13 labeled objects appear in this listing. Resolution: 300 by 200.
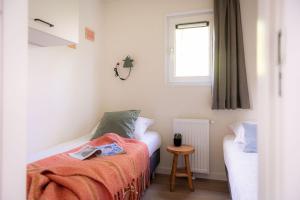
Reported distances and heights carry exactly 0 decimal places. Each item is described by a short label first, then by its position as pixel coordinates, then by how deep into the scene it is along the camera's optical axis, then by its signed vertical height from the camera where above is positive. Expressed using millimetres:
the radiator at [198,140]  2688 -516
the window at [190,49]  2771 +719
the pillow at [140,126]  2471 -321
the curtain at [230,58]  2504 +532
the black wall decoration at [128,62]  3020 +565
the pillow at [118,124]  2398 -276
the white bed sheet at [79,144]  1824 -473
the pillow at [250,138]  1887 -350
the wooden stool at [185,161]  2375 -717
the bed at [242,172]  1114 -473
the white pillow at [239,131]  2111 -330
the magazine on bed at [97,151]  1748 -447
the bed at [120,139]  1738 -475
